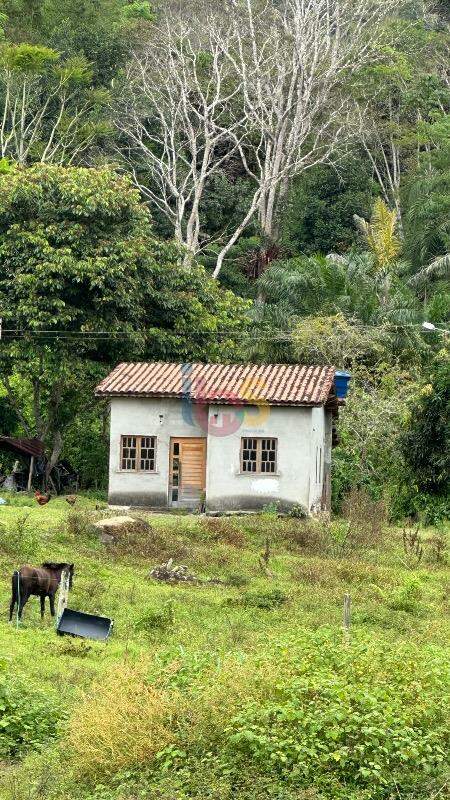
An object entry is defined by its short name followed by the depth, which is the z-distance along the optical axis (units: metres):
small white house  34.28
